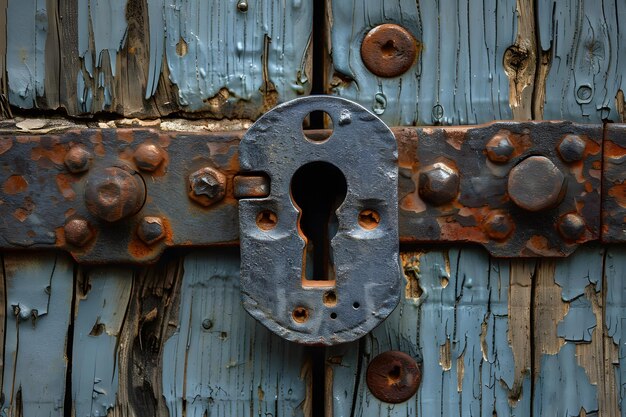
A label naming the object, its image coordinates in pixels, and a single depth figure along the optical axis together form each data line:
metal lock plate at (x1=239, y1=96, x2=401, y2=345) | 0.50
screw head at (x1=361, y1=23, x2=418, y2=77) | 0.53
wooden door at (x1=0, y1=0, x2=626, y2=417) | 0.53
